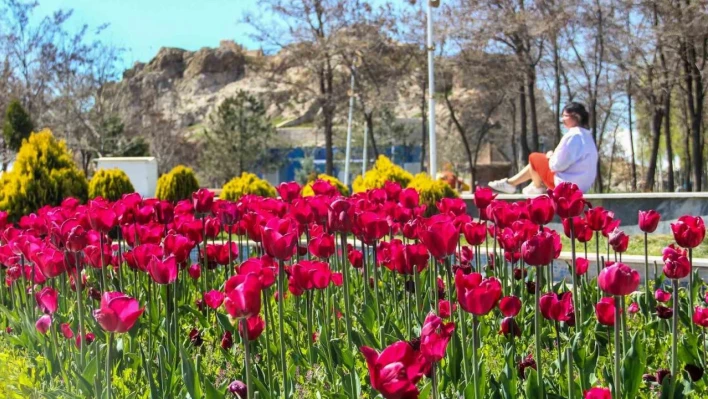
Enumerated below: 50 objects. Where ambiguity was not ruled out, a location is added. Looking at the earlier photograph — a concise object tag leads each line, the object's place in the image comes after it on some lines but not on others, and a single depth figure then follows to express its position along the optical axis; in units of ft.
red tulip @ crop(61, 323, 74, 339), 10.49
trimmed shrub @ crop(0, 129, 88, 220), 32.86
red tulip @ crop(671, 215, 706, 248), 9.69
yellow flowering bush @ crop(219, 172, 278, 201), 41.63
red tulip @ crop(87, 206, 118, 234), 11.18
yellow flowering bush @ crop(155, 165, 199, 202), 42.52
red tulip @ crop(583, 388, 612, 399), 5.90
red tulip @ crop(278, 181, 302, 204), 15.44
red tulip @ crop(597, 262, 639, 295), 6.65
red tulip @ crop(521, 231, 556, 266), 7.95
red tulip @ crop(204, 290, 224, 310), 10.37
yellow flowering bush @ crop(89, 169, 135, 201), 39.14
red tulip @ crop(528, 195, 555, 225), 10.45
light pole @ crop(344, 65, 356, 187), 92.69
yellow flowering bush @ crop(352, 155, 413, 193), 40.88
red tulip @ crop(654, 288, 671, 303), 12.12
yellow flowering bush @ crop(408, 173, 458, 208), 38.58
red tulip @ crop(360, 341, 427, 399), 4.73
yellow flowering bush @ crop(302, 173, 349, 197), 42.99
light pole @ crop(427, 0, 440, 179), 54.03
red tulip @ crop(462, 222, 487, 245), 11.09
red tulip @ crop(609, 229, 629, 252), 10.69
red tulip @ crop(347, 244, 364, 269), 12.69
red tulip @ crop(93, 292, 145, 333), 6.48
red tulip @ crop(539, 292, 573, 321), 8.89
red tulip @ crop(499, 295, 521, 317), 8.20
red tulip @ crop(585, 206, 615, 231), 11.96
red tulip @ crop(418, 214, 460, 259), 7.96
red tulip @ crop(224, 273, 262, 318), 6.21
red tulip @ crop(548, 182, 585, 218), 10.19
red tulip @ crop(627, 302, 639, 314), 13.20
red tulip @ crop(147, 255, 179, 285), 8.26
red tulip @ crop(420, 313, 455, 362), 5.74
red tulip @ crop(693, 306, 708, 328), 9.37
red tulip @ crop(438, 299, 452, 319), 10.20
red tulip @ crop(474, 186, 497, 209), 13.47
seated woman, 27.48
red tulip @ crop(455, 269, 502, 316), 6.54
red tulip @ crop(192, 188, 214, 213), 14.53
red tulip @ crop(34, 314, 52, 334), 10.11
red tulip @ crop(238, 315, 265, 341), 8.24
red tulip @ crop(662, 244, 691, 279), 8.66
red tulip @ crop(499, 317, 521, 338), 9.12
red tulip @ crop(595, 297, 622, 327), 8.73
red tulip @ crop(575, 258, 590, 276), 12.75
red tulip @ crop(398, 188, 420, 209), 14.23
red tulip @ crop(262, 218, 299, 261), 7.79
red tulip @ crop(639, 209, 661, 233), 11.36
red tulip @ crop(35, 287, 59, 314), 9.89
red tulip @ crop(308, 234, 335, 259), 10.38
